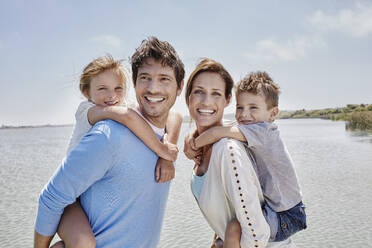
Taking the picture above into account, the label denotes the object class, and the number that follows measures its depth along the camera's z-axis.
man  1.74
